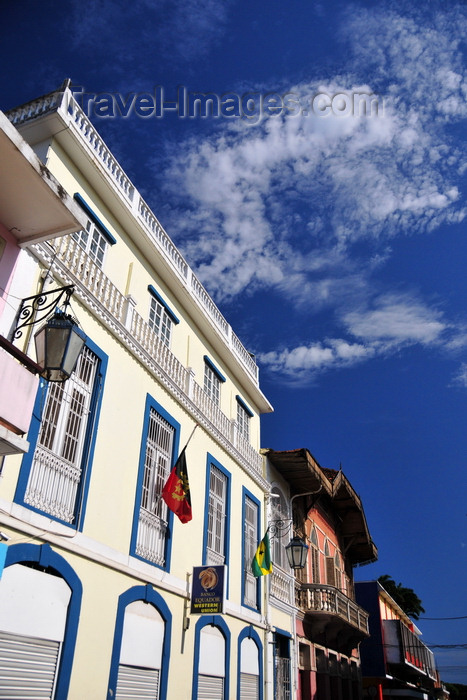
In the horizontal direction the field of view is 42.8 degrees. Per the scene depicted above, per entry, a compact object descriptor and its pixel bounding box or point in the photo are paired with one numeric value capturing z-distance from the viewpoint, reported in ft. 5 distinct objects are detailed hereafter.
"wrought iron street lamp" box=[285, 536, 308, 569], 45.80
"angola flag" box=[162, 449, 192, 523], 33.45
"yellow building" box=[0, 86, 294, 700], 23.85
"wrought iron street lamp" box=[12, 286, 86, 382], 21.21
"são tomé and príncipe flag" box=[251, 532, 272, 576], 45.42
